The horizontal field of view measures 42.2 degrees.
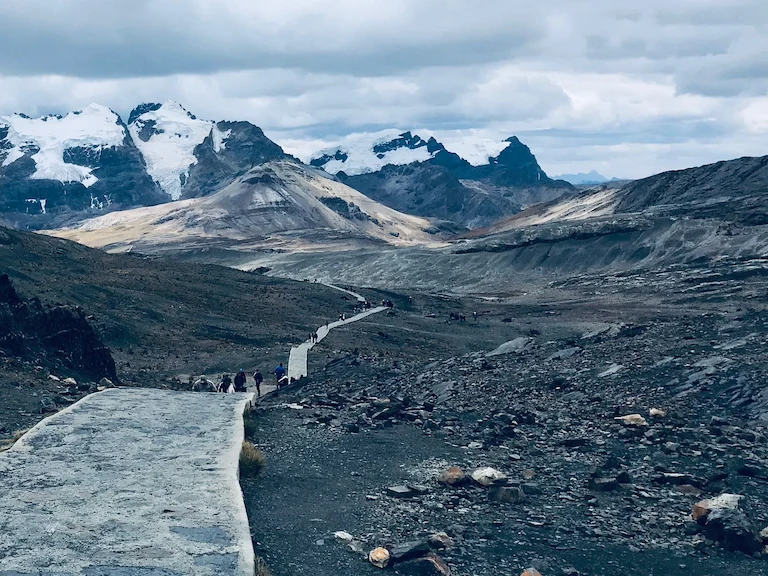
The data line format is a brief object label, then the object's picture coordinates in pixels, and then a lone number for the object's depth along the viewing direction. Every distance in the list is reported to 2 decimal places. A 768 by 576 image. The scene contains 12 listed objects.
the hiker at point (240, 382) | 37.75
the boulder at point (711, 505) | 15.42
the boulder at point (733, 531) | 14.60
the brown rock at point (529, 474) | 18.14
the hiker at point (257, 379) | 38.55
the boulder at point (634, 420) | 21.41
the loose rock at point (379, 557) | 13.65
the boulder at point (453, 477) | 17.45
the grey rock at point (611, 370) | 28.55
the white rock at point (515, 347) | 38.75
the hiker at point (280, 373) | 41.02
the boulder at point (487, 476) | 17.33
